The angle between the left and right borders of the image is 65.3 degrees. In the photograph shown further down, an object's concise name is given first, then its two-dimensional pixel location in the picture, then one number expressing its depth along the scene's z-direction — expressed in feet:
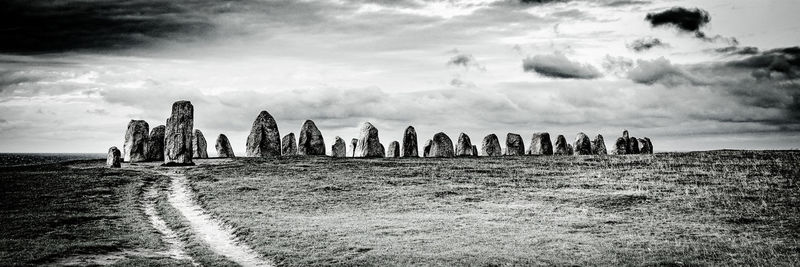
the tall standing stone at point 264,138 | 185.37
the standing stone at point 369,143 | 193.88
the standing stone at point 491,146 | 208.03
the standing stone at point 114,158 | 157.58
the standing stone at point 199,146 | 191.11
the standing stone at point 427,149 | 217.97
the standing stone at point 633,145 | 222.48
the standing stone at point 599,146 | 221.46
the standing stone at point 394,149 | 221.05
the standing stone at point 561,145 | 212.02
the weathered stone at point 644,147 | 228.22
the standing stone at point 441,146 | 200.44
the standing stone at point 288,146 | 191.93
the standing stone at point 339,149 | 211.41
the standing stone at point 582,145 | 215.10
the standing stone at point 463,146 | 207.51
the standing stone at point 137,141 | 178.40
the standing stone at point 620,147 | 218.38
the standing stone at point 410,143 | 197.16
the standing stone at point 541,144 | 206.69
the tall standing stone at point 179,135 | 152.25
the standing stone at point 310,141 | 191.11
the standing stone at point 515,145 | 208.85
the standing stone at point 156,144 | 178.50
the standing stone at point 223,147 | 203.41
